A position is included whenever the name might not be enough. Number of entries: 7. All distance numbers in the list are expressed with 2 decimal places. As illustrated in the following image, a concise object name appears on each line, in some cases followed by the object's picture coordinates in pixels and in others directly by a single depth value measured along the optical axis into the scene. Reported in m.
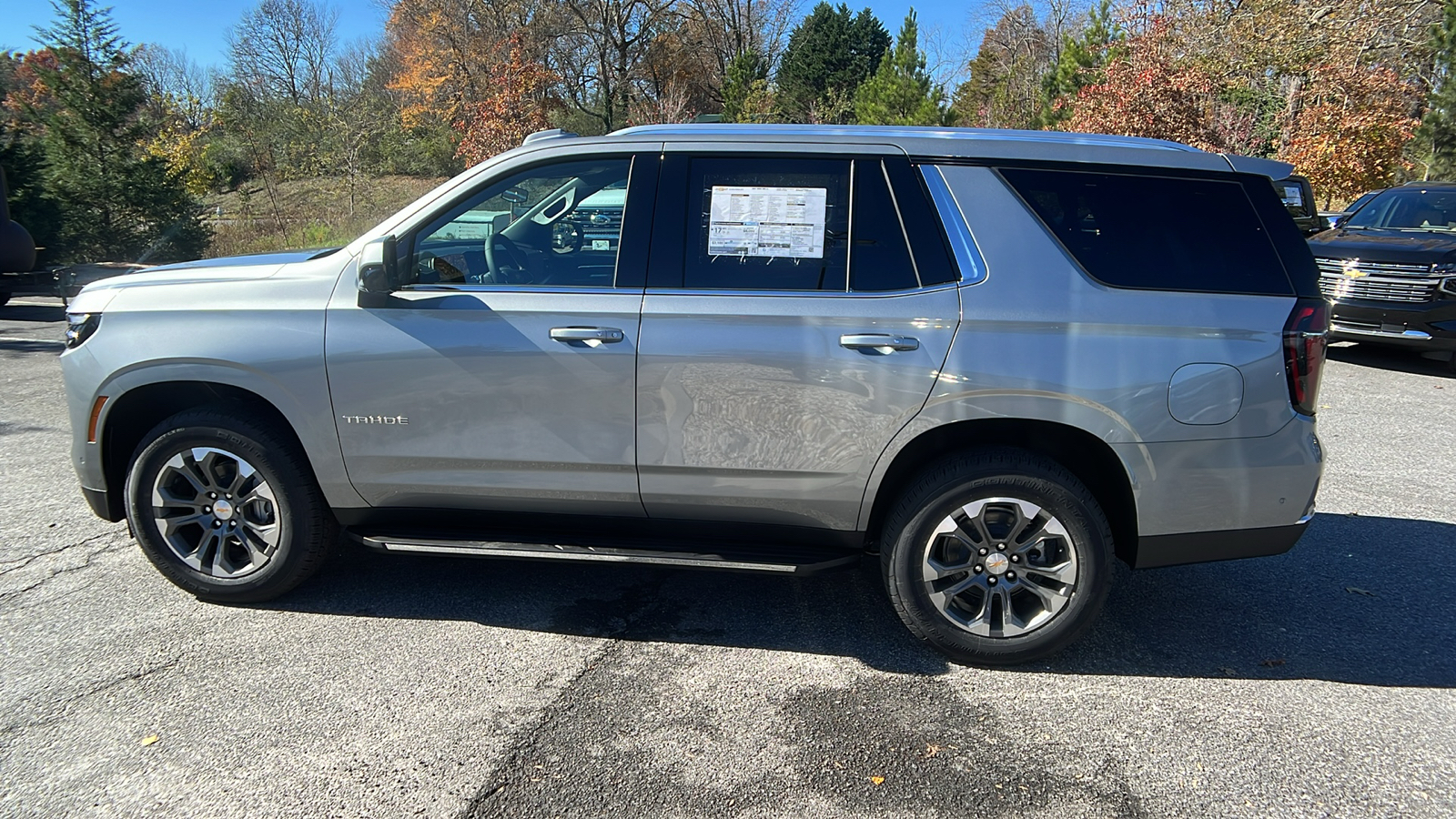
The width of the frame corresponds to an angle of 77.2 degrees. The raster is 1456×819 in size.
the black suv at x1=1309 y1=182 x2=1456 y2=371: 8.84
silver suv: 3.31
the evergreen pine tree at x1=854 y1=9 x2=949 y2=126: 30.58
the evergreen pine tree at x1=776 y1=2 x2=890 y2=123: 40.69
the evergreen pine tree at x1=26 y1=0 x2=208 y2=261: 15.04
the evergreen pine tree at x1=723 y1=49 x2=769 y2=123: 36.59
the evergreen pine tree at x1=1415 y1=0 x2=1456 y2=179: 19.53
